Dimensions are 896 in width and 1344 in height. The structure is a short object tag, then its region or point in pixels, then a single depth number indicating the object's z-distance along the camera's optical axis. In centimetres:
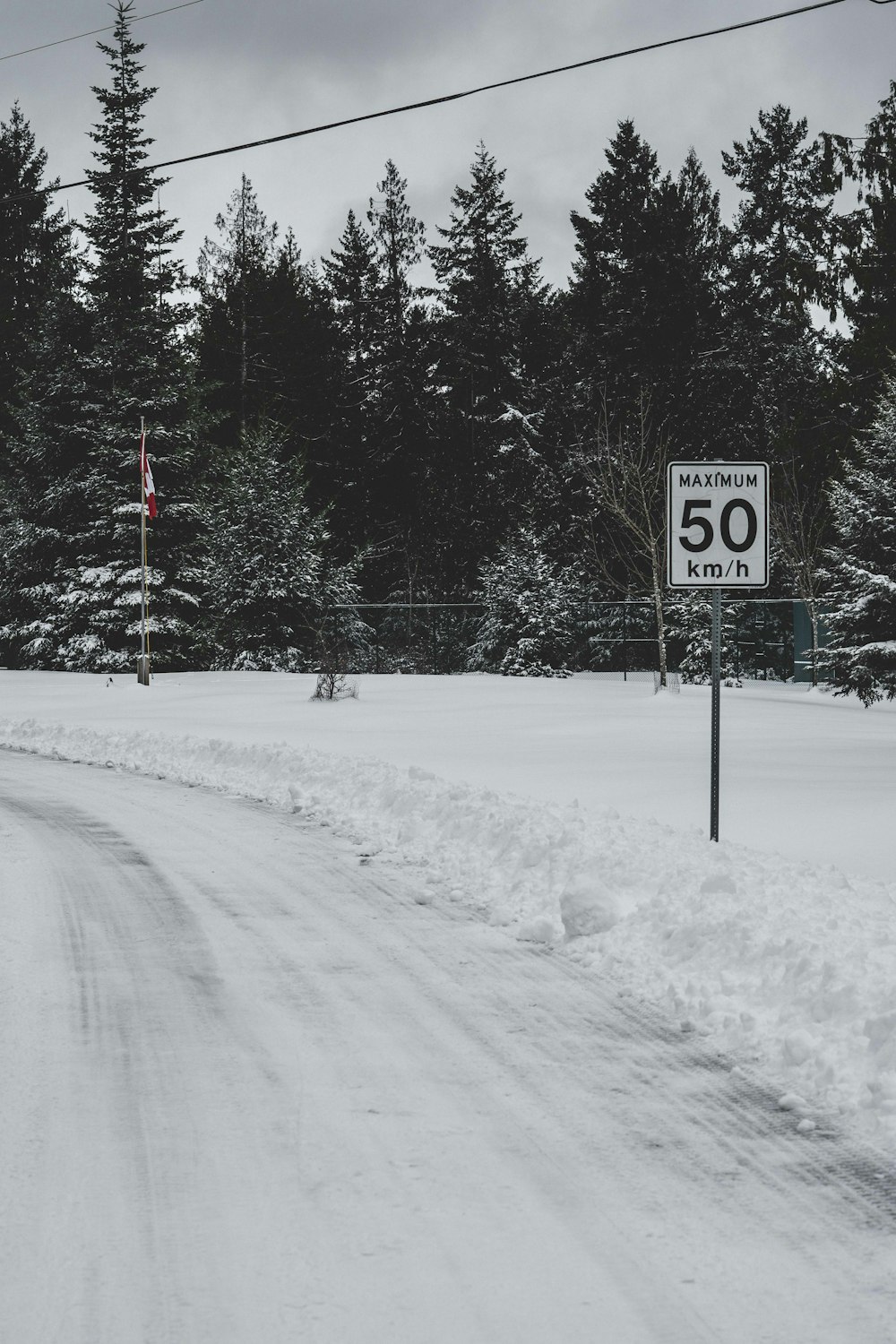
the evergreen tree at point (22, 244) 5541
